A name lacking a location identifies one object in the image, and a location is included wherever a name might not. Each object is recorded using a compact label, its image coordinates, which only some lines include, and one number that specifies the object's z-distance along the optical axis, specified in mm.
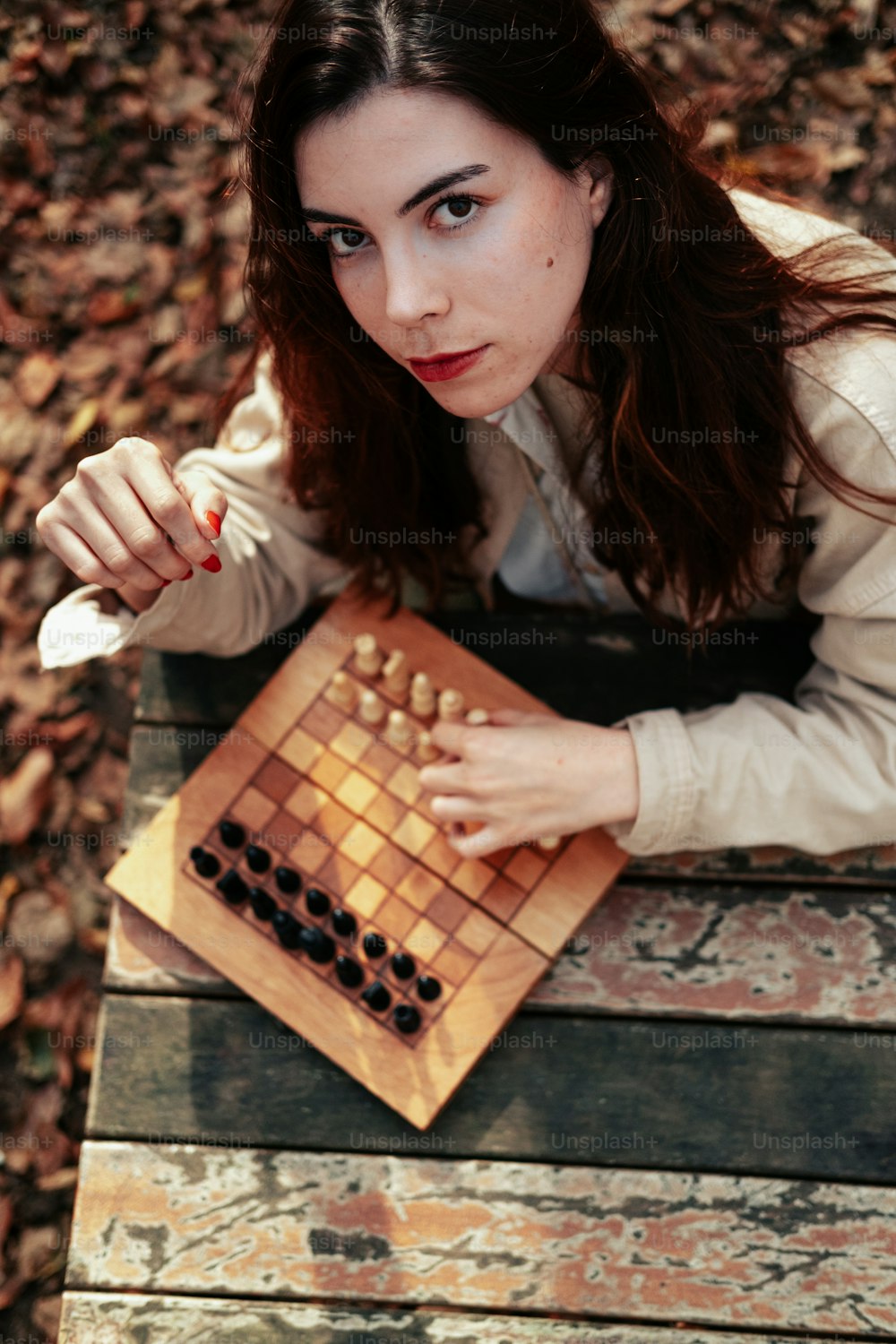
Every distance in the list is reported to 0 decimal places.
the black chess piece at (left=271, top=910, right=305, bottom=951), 1521
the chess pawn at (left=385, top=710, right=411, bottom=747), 1592
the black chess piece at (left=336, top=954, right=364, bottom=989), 1496
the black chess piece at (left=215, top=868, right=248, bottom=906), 1552
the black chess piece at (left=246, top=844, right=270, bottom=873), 1562
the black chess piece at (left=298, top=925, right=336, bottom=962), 1505
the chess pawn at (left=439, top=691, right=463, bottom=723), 1583
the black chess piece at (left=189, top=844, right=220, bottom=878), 1572
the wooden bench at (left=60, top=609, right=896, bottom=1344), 1444
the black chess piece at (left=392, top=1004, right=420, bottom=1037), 1464
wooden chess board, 1492
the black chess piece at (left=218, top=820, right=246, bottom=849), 1574
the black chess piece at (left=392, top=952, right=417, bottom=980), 1499
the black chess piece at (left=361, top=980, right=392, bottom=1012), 1485
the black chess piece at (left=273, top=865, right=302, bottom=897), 1537
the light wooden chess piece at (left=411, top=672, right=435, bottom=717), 1618
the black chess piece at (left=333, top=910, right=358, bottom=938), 1521
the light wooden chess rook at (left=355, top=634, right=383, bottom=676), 1640
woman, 1072
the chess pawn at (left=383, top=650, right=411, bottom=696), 1625
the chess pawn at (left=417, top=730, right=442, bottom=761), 1612
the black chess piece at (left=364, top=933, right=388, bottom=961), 1503
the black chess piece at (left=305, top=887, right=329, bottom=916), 1527
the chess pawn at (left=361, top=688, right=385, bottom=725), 1615
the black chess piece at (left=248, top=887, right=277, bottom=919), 1532
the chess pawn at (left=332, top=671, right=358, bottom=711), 1625
